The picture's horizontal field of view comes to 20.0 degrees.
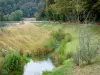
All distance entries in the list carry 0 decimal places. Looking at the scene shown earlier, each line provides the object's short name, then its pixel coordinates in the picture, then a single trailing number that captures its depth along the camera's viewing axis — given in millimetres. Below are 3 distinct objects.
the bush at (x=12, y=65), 15838
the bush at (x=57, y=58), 18625
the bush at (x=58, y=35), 29675
